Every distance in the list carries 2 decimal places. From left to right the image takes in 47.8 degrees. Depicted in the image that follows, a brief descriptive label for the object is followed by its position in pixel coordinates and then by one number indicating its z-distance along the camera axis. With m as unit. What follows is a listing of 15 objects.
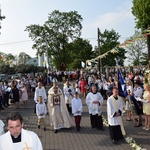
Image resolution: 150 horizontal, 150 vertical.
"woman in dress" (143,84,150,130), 5.95
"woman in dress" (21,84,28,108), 11.02
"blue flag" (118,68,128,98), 6.32
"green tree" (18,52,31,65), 70.36
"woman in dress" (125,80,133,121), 7.08
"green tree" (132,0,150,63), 19.66
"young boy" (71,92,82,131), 6.59
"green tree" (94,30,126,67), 28.08
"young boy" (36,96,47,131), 6.81
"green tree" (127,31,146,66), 35.56
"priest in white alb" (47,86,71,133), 6.72
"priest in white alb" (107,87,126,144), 5.36
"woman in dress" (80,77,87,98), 12.84
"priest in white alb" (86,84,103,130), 6.55
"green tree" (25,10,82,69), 30.29
